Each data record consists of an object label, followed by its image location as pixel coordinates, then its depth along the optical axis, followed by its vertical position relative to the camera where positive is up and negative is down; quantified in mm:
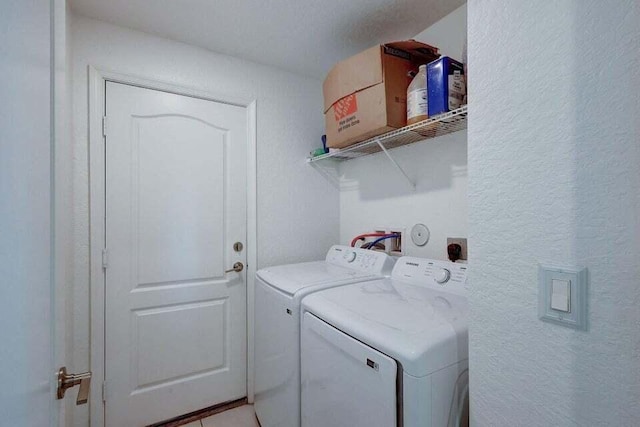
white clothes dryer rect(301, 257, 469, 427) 790 -426
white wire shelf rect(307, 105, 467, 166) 1261 +411
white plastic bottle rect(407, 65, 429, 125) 1343 +535
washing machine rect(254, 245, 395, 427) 1314 -524
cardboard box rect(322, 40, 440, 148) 1435 +650
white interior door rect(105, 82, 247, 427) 1729 -268
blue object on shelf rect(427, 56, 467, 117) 1241 +552
